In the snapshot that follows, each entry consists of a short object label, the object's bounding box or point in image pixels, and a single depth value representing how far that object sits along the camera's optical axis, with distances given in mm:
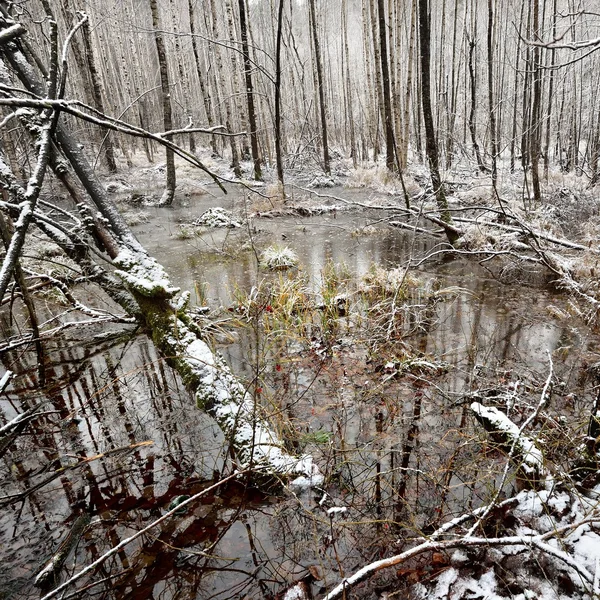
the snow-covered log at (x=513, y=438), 1851
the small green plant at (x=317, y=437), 2420
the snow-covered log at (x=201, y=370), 2100
